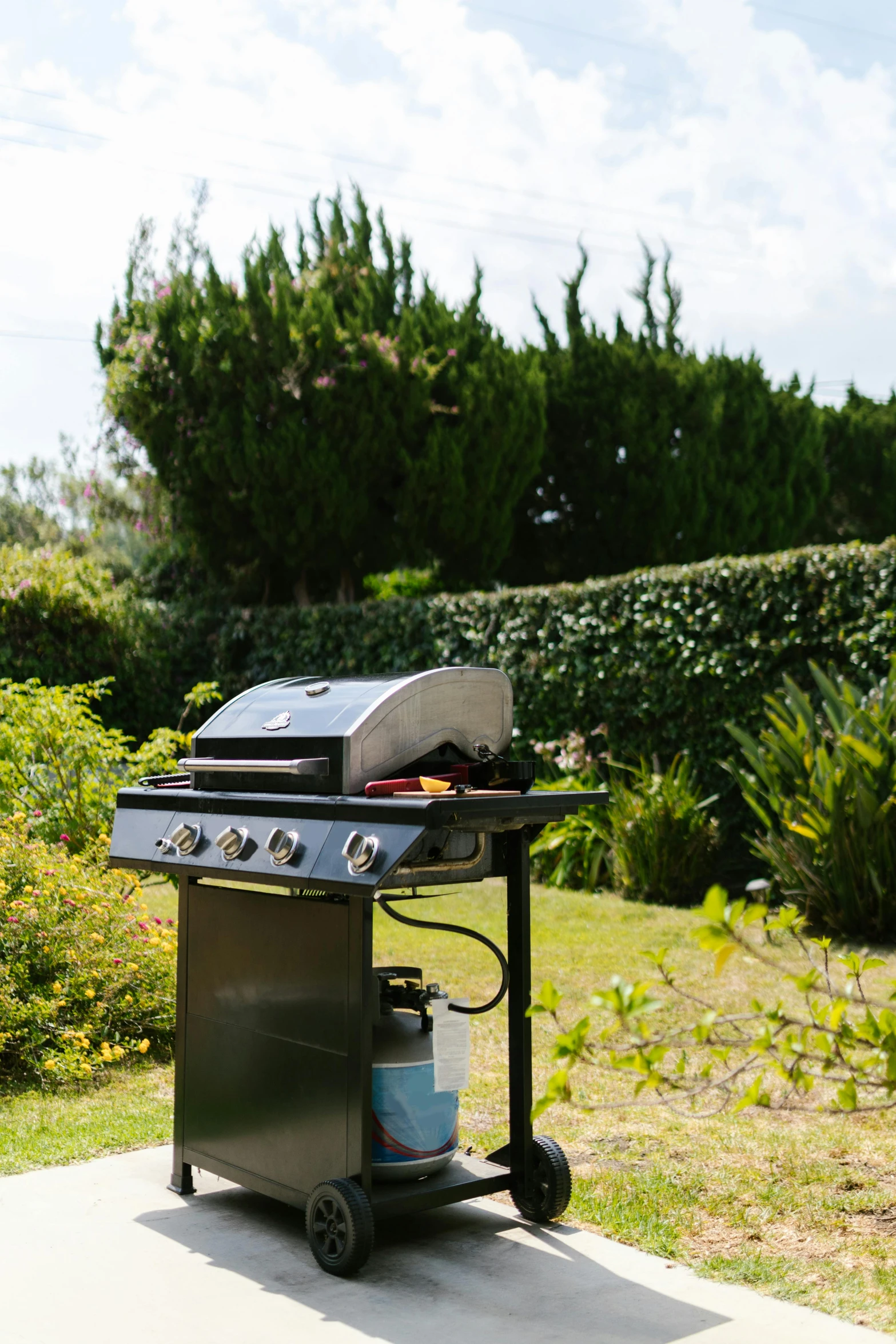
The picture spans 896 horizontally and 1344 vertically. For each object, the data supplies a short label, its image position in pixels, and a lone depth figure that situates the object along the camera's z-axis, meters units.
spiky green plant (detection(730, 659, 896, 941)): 6.63
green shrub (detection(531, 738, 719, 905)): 8.30
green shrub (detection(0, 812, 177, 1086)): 4.46
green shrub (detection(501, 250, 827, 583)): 16.59
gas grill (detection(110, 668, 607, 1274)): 2.78
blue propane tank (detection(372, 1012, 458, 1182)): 2.98
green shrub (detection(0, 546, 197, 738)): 12.84
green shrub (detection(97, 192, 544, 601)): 13.29
